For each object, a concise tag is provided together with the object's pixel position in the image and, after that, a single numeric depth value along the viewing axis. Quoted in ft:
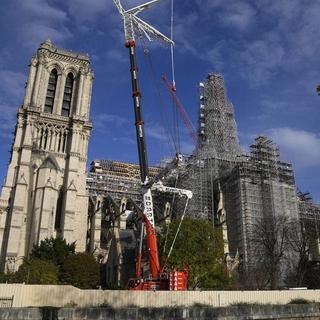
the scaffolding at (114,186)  222.42
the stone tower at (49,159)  168.55
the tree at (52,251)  138.10
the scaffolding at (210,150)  196.85
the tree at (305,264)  151.31
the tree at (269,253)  151.74
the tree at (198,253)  127.44
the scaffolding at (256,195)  180.75
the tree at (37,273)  114.01
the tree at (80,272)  132.87
